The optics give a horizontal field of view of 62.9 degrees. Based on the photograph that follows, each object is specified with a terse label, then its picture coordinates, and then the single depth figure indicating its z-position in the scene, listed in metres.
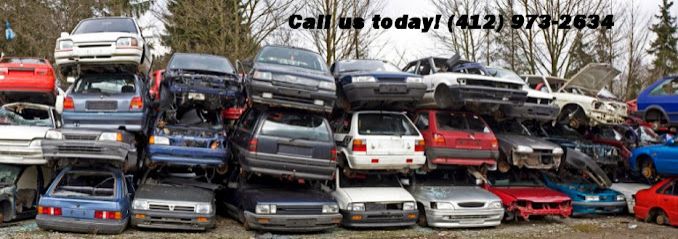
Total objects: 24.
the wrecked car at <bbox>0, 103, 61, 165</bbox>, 10.84
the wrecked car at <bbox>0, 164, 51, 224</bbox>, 10.48
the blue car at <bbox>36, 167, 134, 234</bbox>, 9.30
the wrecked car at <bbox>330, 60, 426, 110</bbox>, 11.59
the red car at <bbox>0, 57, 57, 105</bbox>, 12.91
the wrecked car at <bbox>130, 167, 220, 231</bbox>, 9.67
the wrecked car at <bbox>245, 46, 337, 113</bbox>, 10.66
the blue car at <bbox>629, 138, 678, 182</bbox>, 13.18
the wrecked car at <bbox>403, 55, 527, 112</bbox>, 12.41
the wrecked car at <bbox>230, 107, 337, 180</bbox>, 10.17
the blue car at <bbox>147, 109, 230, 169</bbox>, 10.42
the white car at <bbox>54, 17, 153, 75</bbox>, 11.44
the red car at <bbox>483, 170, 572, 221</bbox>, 12.02
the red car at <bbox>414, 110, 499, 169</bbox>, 12.04
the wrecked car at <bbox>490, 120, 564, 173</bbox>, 12.68
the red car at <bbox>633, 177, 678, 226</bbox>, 12.45
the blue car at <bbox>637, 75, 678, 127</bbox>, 14.34
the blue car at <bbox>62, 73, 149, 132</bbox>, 10.88
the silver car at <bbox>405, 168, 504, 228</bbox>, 11.23
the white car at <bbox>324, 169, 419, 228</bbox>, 10.77
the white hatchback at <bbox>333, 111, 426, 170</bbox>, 11.28
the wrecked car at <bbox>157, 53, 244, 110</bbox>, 10.96
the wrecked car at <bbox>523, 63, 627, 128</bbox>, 15.12
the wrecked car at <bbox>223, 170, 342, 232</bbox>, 9.95
